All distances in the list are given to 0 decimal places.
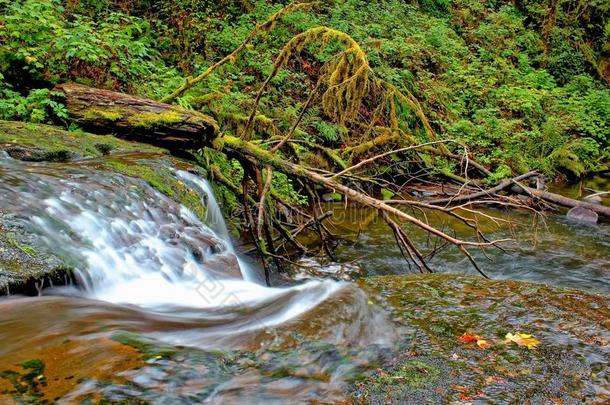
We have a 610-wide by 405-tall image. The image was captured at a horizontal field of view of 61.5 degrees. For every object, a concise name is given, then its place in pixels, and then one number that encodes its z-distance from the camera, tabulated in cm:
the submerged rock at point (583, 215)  862
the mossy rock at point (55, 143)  493
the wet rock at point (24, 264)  297
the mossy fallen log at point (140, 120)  589
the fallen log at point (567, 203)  841
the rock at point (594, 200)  985
